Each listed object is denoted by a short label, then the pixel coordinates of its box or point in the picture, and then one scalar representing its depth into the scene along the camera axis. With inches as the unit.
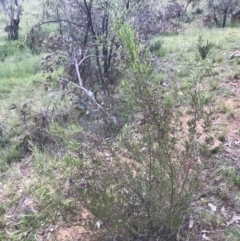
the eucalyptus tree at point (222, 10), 382.6
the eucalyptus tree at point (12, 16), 368.3
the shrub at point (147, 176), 54.6
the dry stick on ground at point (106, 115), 95.1
